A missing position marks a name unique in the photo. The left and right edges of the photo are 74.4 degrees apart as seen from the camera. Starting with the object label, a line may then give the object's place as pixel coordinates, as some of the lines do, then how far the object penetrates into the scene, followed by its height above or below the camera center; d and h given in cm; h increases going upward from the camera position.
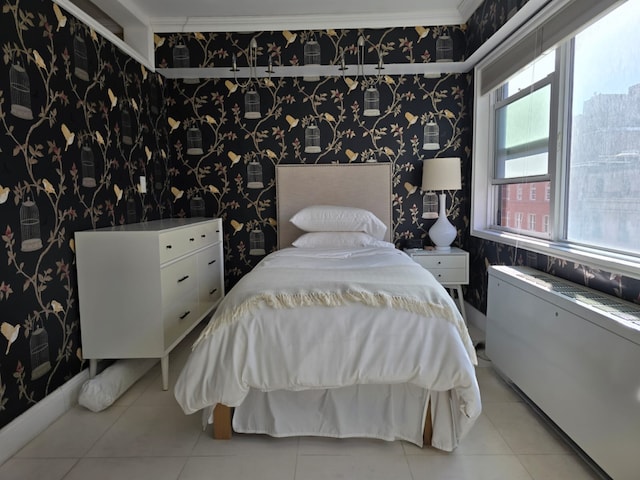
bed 181 -71
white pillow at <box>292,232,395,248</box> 327 -34
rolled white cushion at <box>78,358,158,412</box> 227 -103
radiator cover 150 -72
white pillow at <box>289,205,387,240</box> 337 -19
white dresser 240 -53
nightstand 347 -57
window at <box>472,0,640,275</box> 196 +36
